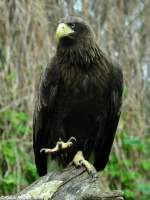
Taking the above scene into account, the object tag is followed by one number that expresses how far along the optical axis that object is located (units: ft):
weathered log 23.52
